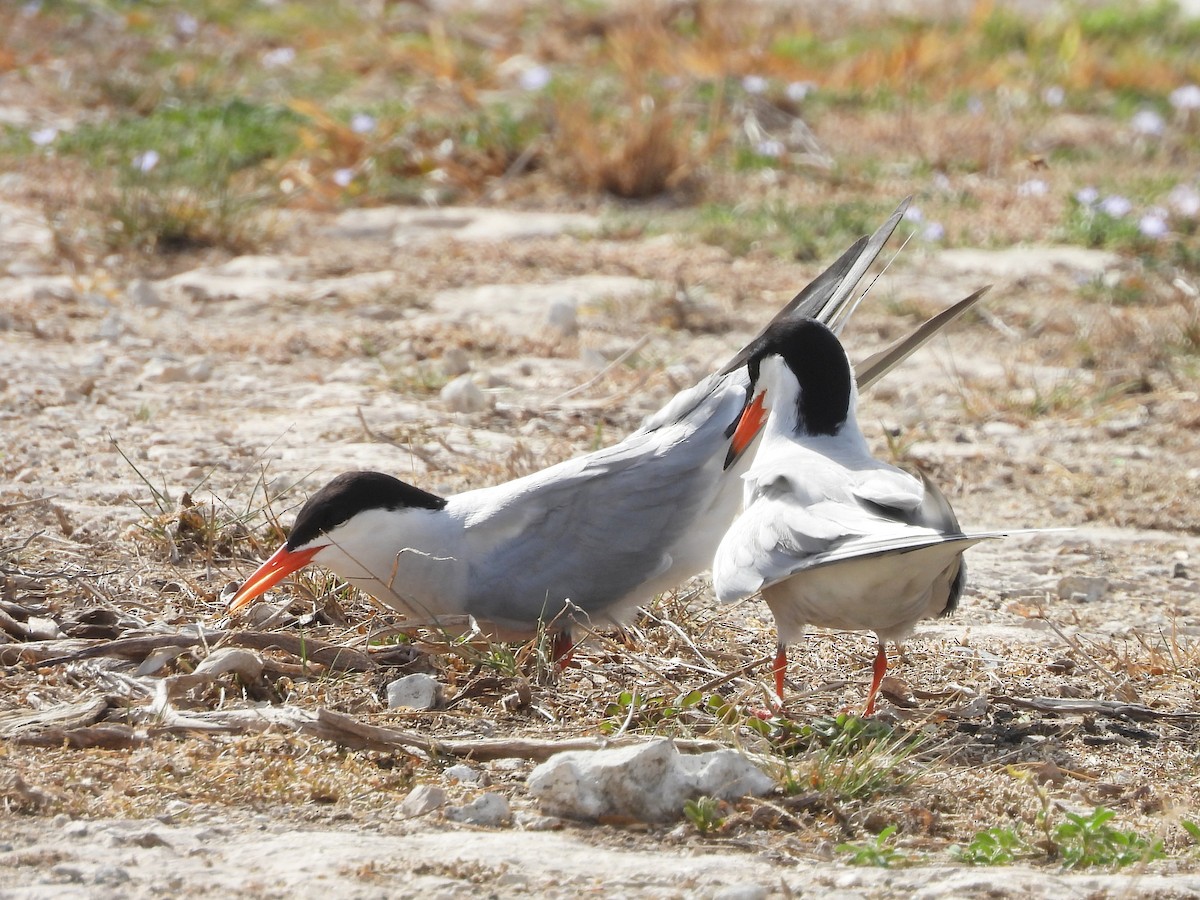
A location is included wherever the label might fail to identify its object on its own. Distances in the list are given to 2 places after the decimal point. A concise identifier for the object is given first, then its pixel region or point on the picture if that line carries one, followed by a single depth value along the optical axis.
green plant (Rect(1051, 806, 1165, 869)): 4.86
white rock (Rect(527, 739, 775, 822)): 5.05
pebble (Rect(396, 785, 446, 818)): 5.06
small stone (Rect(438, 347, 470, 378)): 10.75
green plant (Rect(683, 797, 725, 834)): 5.02
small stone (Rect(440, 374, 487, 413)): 9.96
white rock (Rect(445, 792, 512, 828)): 5.03
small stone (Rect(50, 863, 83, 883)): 4.43
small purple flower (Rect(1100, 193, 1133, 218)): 14.11
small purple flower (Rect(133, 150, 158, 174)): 13.50
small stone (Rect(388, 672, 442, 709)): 5.98
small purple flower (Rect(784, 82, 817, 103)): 17.67
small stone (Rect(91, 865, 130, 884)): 4.41
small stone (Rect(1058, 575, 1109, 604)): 7.97
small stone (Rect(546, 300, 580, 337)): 11.70
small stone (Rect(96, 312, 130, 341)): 11.05
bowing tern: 6.82
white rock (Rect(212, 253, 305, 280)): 12.87
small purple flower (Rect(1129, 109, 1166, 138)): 16.73
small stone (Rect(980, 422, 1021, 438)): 10.34
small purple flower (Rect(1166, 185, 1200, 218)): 14.03
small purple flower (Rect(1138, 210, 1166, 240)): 13.34
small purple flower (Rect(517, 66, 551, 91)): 17.25
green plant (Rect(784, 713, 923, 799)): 5.29
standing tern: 5.89
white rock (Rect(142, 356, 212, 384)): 10.27
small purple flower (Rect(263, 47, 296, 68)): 18.97
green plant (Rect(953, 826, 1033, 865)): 4.88
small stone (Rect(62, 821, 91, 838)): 4.73
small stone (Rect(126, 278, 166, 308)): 11.94
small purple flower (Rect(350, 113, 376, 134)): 15.49
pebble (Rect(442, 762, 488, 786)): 5.34
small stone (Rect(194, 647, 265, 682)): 5.92
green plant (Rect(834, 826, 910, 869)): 4.83
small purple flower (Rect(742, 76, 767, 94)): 17.42
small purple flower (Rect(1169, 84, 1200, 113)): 17.02
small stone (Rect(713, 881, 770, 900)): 4.45
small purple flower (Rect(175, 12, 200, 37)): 20.27
